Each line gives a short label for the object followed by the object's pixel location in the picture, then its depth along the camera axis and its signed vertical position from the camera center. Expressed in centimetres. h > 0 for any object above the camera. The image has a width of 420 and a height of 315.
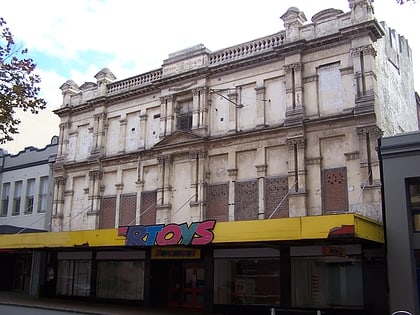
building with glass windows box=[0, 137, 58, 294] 3050 +440
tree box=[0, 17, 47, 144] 1579 +552
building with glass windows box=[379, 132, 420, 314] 1695 +219
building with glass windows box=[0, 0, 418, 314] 1877 +442
